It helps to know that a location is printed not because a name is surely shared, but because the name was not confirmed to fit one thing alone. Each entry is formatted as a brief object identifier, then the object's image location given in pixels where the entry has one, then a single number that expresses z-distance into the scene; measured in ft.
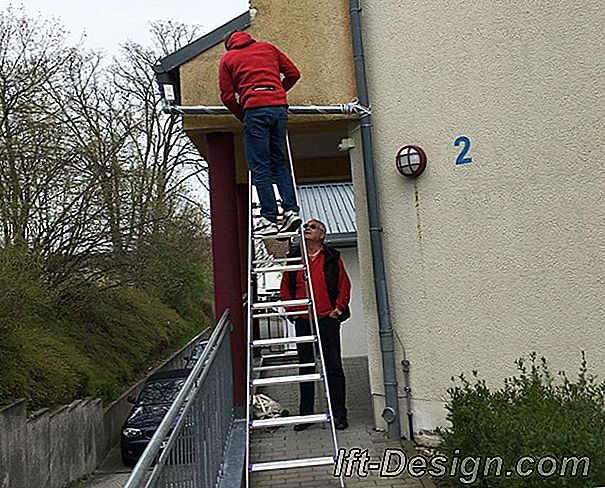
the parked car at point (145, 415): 50.52
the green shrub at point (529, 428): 12.87
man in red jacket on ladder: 21.45
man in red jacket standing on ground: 22.84
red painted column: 24.30
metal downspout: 22.36
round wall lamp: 21.86
